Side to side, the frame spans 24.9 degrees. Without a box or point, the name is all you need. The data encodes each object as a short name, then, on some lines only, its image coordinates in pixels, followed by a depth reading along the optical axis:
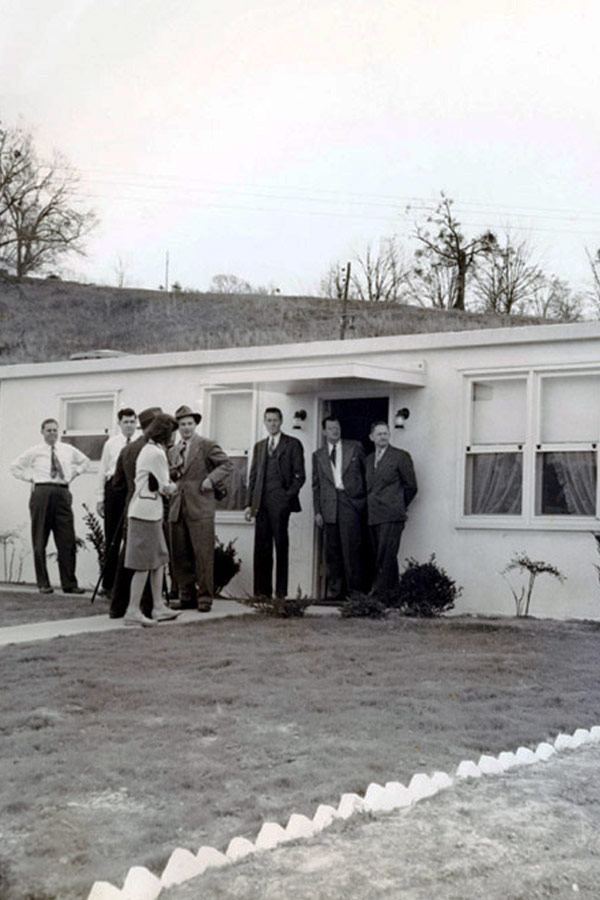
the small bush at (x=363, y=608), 11.64
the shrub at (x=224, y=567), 13.34
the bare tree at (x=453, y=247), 39.41
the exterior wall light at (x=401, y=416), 13.04
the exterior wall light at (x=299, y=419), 13.78
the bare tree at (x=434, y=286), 41.03
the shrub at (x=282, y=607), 11.70
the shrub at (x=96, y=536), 14.34
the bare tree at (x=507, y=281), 40.03
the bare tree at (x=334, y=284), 44.31
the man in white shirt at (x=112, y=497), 12.60
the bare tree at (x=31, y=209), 46.78
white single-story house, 11.98
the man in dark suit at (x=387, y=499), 12.34
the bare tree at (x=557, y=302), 40.28
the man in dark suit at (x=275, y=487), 12.82
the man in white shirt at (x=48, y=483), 14.02
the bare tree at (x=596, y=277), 38.31
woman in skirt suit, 10.70
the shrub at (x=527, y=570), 11.72
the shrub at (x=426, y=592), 11.87
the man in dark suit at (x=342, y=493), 12.73
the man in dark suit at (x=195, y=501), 12.10
